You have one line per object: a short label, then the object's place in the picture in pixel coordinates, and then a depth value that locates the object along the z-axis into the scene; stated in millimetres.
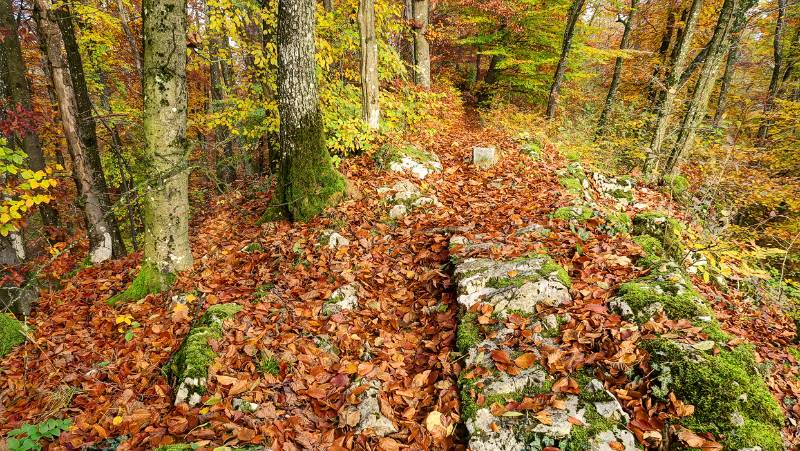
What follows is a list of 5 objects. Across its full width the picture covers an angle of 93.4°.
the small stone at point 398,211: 6379
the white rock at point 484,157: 8297
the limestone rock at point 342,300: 4555
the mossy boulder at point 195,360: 3490
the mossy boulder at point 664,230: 5465
